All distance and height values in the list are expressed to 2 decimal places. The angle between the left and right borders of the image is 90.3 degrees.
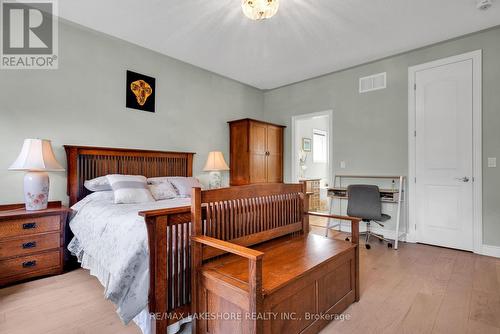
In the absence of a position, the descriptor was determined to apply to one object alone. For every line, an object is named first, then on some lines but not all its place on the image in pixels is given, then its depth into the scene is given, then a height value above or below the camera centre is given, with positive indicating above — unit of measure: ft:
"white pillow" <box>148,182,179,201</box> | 10.19 -0.99
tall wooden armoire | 14.85 +0.99
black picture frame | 11.41 +3.58
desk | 11.53 -1.25
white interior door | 10.58 +0.52
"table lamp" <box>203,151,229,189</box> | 13.56 +0.01
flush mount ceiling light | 6.75 +4.39
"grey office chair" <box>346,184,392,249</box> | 11.17 -1.71
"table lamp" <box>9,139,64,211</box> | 7.99 -0.01
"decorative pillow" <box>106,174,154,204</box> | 8.82 -0.82
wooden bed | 4.86 -1.98
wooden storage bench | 4.25 -2.06
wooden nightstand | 7.52 -2.38
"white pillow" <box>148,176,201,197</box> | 11.02 -0.70
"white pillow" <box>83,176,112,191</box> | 9.41 -0.63
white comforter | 5.11 -1.98
